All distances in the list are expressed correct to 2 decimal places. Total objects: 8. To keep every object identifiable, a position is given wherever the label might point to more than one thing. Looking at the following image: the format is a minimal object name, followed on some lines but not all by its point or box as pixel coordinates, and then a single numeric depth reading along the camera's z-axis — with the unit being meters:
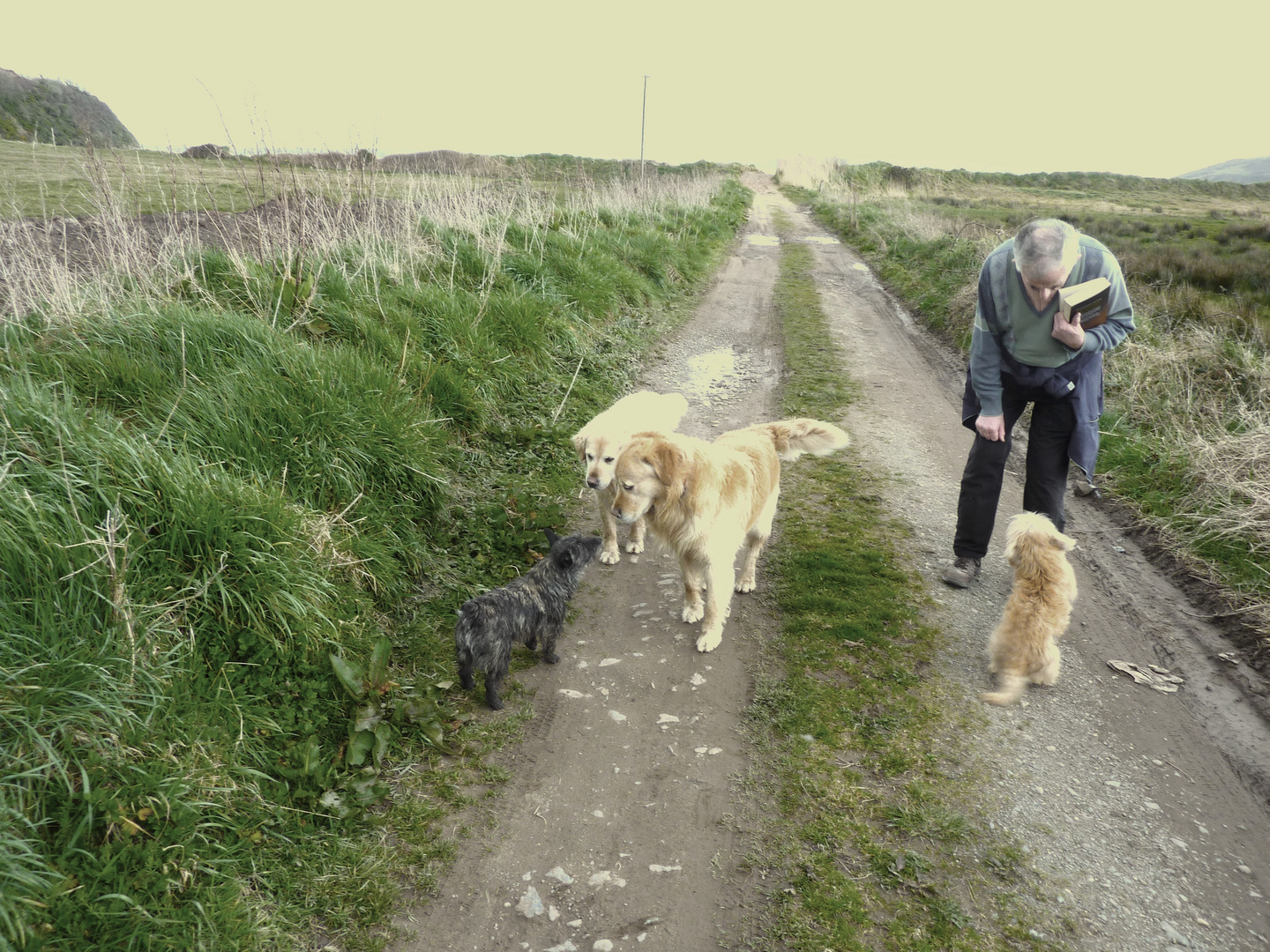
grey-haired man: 3.73
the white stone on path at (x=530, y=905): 2.49
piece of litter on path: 3.75
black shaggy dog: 3.38
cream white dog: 4.62
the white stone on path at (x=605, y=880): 2.61
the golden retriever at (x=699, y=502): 3.82
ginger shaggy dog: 3.64
